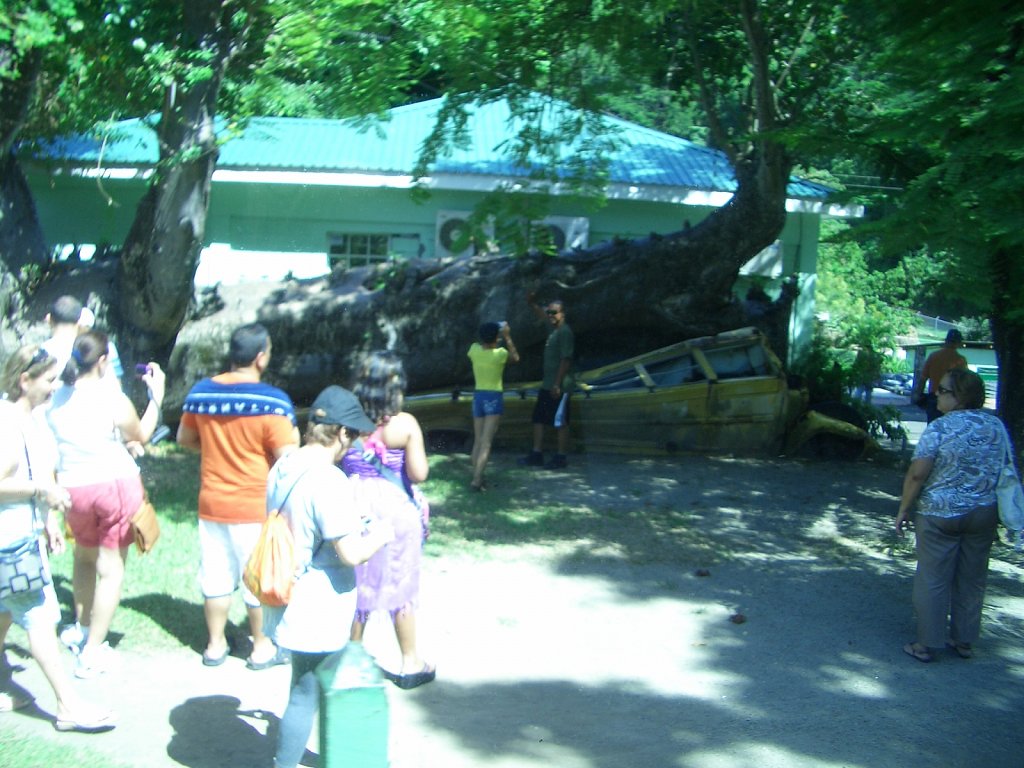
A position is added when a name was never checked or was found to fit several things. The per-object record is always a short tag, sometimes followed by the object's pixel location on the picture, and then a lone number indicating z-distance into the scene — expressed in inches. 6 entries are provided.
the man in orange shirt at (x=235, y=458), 191.3
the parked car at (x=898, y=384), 985.5
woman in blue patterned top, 218.7
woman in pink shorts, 195.8
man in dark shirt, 405.7
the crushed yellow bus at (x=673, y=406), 438.6
